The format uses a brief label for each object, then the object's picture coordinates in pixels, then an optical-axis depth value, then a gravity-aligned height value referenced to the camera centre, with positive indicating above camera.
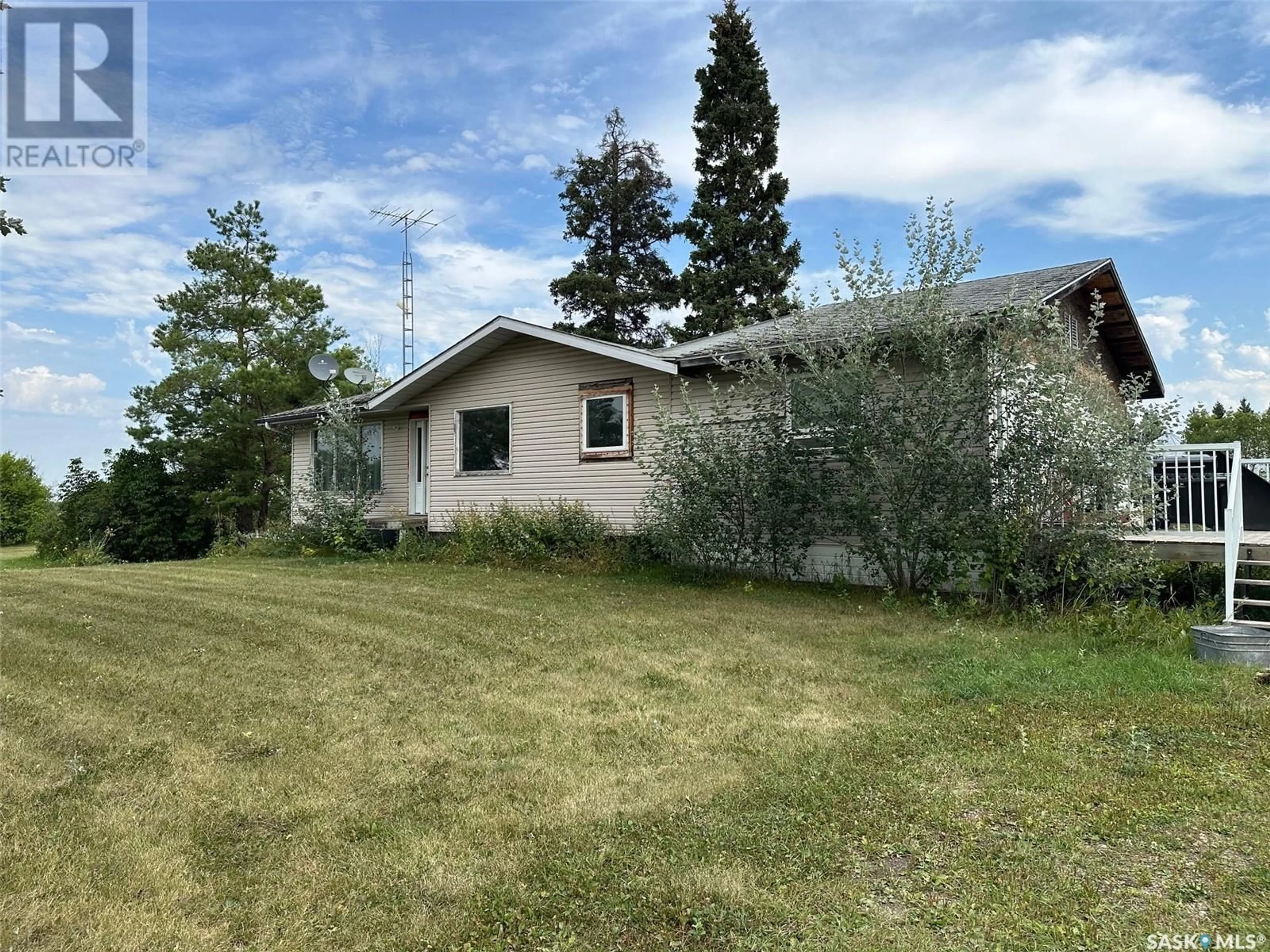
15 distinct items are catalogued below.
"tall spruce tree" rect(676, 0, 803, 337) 22.84 +9.12
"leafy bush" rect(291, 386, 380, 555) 14.02 -0.34
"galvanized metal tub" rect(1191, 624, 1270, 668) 4.99 -1.12
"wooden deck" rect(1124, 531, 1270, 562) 6.48 -0.59
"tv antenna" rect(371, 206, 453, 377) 19.80 +6.34
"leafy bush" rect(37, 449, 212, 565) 22.25 -1.13
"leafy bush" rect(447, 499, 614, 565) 11.05 -0.85
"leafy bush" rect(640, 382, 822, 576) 8.73 -0.14
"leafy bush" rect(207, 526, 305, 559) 14.52 -1.34
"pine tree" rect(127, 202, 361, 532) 23.25 +3.34
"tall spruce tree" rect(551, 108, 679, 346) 26.70 +9.08
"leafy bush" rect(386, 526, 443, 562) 12.61 -1.18
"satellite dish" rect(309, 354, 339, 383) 15.92 +2.48
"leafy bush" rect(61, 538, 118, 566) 18.09 -1.90
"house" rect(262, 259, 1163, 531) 10.50 +1.32
